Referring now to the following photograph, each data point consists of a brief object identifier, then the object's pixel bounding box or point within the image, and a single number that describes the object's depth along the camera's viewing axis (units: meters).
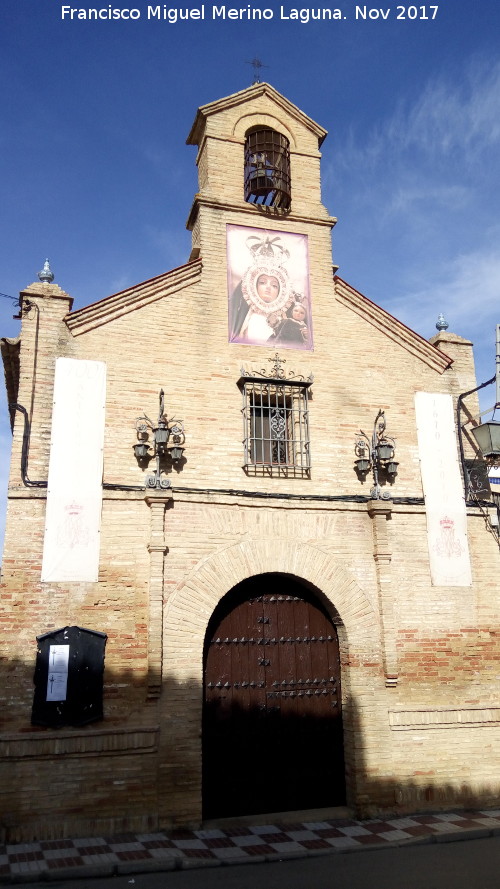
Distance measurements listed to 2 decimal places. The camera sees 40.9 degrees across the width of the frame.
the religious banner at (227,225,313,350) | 9.64
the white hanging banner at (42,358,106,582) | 7.95
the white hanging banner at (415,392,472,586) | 9.32
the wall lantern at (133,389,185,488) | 8.43
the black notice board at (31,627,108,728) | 7.43
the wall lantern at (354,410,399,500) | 9.26
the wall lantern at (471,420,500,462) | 9.39
